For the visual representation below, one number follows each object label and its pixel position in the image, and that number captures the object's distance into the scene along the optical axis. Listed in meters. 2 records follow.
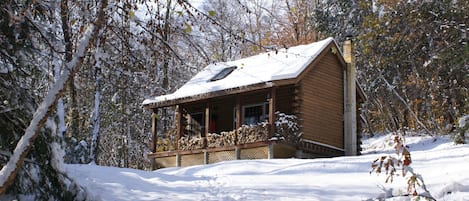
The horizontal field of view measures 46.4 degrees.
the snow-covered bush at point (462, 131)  15.55
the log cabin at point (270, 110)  18.91
